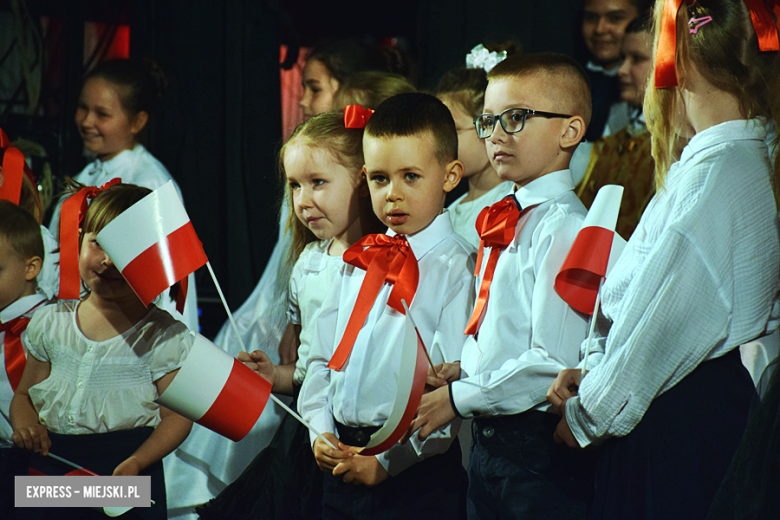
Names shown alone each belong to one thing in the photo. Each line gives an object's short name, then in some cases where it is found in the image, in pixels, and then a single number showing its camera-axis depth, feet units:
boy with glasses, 14.74
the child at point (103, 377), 15.62
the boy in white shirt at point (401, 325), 15.20
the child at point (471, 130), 16.80
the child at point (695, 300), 14.28
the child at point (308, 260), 15.84
